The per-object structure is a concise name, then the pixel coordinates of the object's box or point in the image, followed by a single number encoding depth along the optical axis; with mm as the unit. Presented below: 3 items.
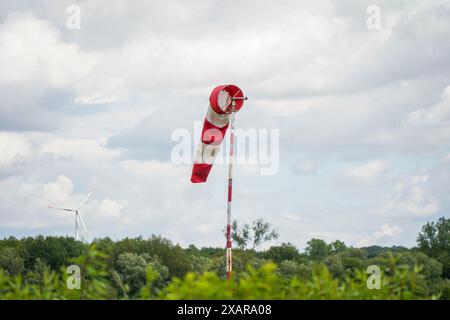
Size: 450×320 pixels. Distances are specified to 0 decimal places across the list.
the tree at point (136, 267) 97144
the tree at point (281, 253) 118750
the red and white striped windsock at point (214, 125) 33875
